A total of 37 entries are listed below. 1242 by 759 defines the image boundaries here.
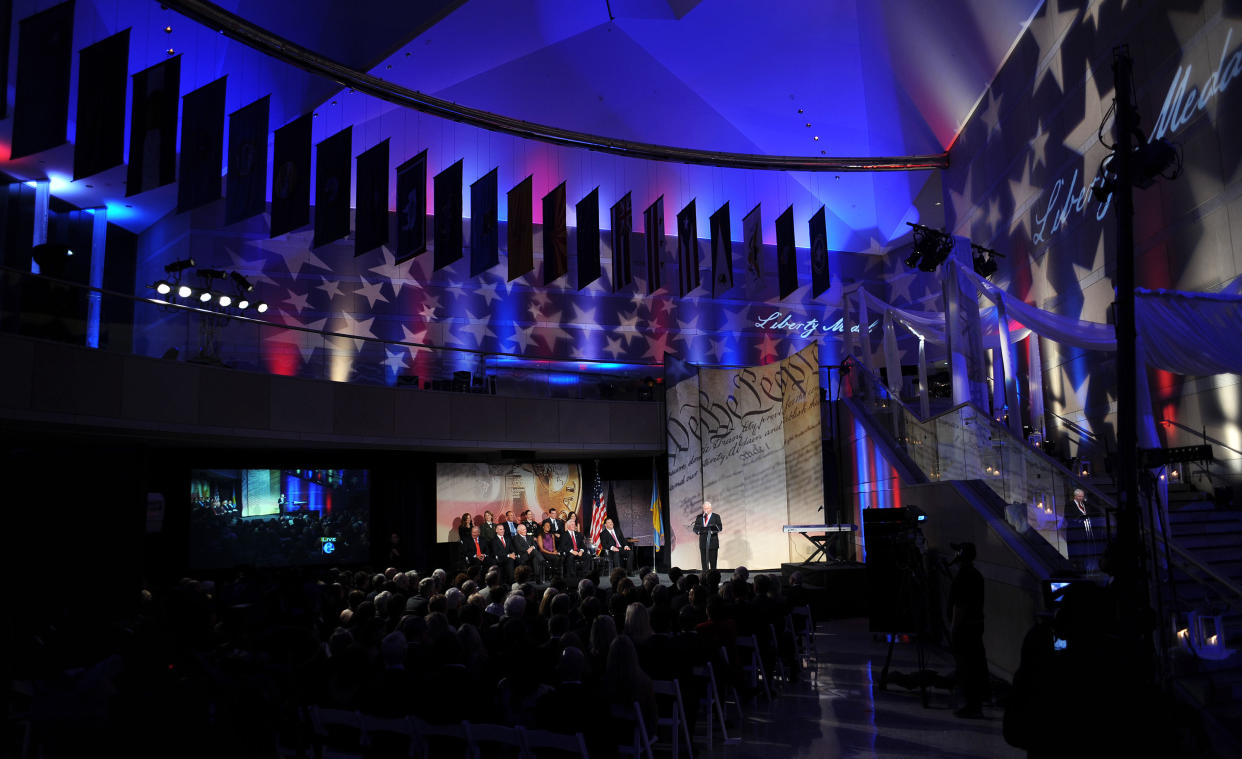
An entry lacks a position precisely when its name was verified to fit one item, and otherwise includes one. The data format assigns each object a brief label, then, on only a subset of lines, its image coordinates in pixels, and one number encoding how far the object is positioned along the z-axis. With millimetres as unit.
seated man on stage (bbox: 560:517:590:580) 17609
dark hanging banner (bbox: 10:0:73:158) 10578
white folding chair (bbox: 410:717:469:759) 5016
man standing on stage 17297
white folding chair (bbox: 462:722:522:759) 4742
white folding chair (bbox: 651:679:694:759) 6035
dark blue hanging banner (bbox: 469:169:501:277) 17375
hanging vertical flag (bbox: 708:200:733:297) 19703
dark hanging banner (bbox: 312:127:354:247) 14836
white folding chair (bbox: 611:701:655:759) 5281
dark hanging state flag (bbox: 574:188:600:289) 18281
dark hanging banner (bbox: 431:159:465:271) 16797
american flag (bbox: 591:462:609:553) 18609
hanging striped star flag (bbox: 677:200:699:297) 19844
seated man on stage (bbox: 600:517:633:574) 18375
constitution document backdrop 17938
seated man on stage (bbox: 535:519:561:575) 17672
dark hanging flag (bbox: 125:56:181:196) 12539
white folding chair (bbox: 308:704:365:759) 5289
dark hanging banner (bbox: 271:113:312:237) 14219
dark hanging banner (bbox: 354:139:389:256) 15266
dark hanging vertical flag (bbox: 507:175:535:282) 18312
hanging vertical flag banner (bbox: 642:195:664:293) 19734
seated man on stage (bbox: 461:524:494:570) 17141
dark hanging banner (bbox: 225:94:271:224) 14031
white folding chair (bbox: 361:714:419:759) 5117
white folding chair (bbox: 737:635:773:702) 8266
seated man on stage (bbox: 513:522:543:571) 17094
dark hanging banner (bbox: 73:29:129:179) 11445
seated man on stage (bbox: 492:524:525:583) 16719
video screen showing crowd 15859
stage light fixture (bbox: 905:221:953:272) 17000
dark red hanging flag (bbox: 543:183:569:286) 18547
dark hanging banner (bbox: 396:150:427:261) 15578
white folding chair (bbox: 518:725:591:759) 4543
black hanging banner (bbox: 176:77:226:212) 13312
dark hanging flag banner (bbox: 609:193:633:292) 19562
